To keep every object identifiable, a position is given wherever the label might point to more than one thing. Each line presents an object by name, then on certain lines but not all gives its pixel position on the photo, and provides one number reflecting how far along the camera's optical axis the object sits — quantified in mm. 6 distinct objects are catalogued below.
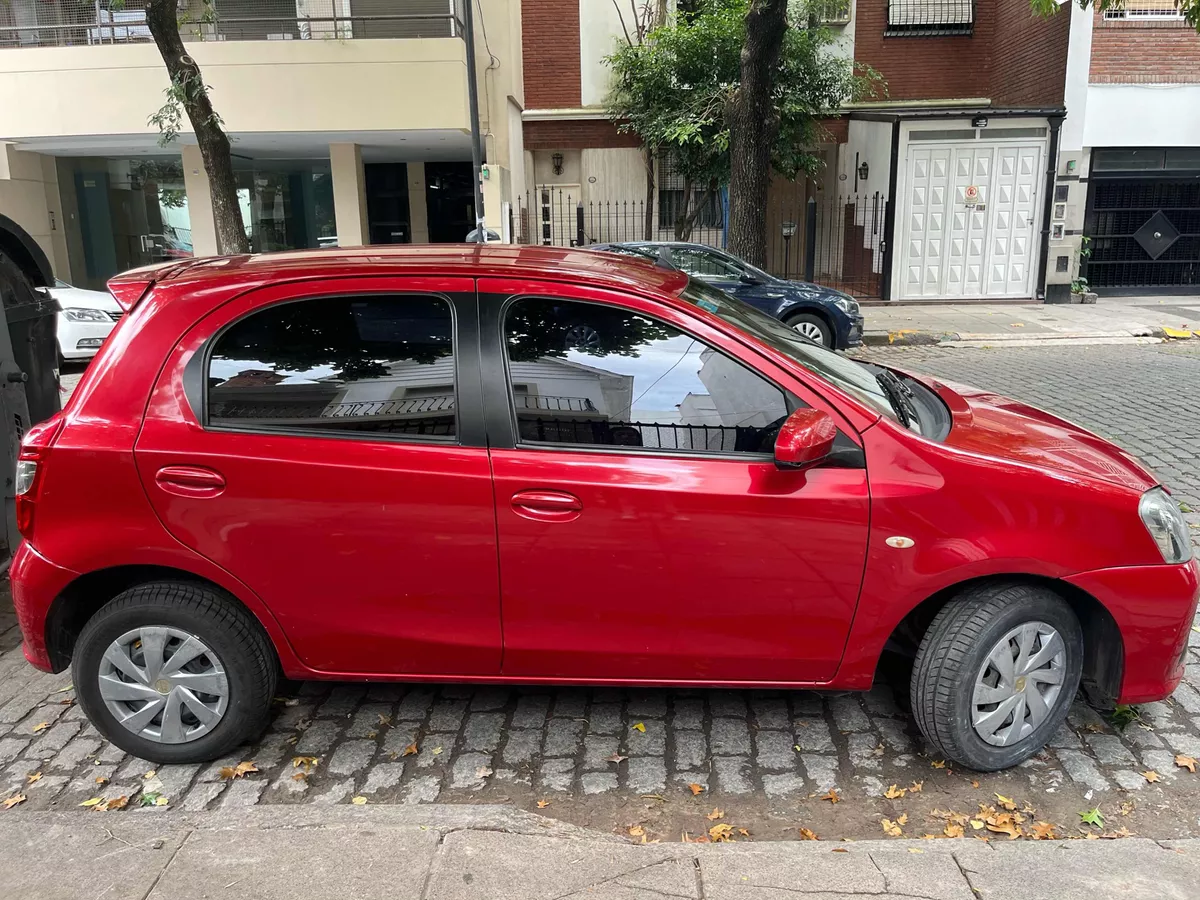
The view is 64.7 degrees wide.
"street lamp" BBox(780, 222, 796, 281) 18422
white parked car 11414
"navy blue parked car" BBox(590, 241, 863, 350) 12117
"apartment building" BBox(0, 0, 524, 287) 14641
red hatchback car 3115
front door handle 3113
